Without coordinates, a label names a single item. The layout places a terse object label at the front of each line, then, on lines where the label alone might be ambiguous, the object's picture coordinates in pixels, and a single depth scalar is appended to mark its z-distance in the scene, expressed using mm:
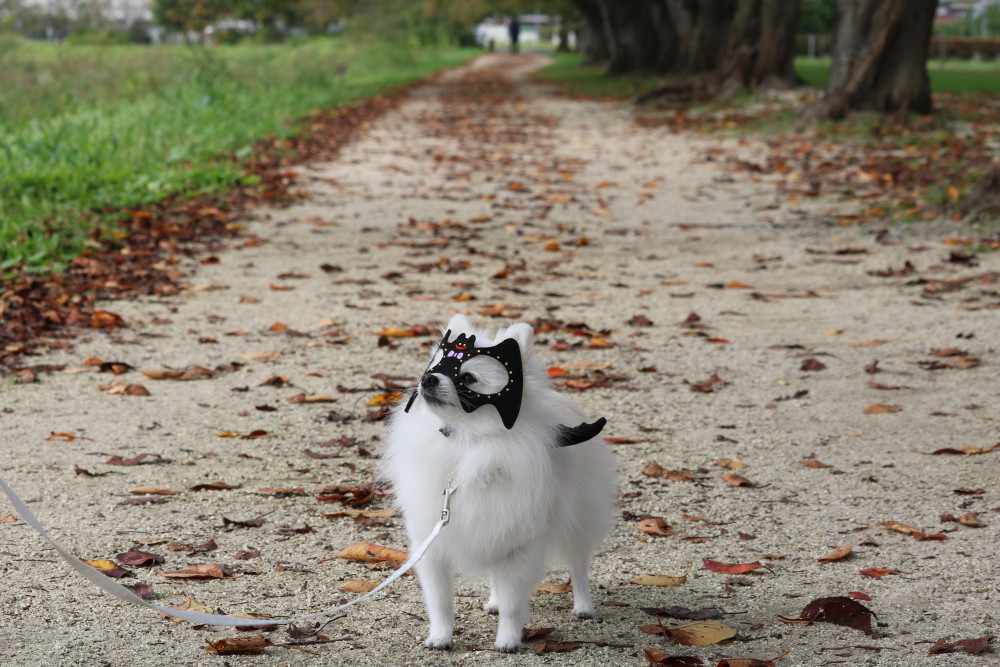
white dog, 2746
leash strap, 2586
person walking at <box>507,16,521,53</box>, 75594
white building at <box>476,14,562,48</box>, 103188
